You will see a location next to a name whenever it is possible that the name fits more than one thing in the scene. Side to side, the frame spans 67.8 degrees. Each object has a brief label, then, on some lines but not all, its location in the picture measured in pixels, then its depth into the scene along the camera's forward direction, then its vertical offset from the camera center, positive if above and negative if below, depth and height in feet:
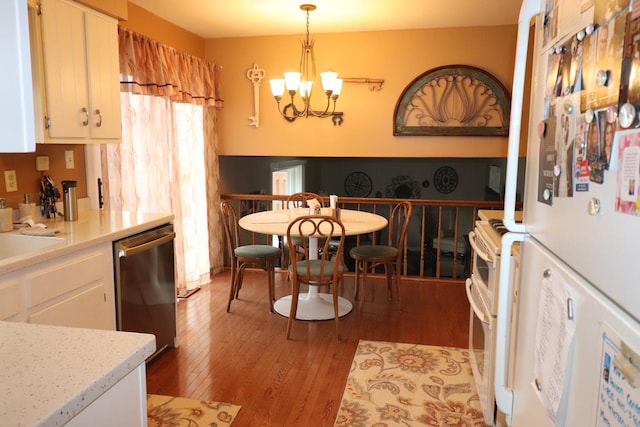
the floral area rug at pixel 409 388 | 7.84 -4.19
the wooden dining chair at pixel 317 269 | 10.64 -2.57
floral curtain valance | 11.35 +2.32
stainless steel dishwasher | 8.61 -2.44
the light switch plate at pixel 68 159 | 10.32 -0.03
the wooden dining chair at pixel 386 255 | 12.58 -2.52
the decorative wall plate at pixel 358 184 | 19.94 -1.04
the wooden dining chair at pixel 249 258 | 12.51 -2.60
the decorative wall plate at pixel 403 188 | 19.53 -1.15
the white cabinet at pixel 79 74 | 8.24 +1.56
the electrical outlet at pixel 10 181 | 8.82 -0.44
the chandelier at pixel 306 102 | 15.25 +1.86
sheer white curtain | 11.48 -0.34
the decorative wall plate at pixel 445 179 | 19.06 -0.76
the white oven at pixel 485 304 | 6.40 -2.16
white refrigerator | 2.54 -0.44
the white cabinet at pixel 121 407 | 3.04 -1.70
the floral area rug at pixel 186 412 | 7.66 -4.21
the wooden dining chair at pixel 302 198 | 15.23 -1.24
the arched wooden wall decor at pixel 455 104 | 14.71 +1.76
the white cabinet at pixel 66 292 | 6.44 -1.99
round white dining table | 11.56 -1.67
